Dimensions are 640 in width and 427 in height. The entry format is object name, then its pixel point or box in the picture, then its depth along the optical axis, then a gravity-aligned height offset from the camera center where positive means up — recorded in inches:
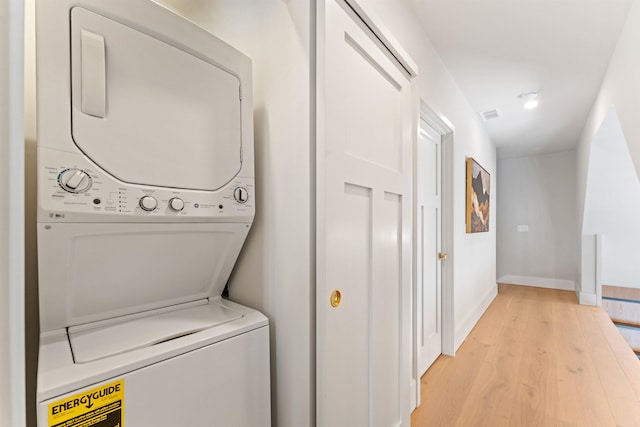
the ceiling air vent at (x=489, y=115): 131.8 +43.5
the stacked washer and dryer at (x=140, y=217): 25.4 -0.4
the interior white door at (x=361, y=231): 37.2 -2.7
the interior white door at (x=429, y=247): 88.4 -10.9
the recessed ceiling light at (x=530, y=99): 113.9 +44.0
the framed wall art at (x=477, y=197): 121.1 +6.6
